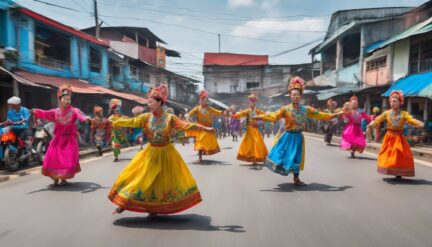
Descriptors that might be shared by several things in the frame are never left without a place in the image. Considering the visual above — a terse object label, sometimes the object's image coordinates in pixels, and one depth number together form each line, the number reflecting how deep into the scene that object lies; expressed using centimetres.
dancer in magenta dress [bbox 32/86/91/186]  690
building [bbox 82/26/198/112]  3172
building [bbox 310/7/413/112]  2648
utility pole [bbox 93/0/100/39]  2727
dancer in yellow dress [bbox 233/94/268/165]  998
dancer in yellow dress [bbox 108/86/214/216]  458
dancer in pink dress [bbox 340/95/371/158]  1202
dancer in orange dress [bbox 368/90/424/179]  751
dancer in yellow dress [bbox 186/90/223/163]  1066
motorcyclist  910
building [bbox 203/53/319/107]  5066
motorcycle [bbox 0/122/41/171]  877
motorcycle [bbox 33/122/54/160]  1023
